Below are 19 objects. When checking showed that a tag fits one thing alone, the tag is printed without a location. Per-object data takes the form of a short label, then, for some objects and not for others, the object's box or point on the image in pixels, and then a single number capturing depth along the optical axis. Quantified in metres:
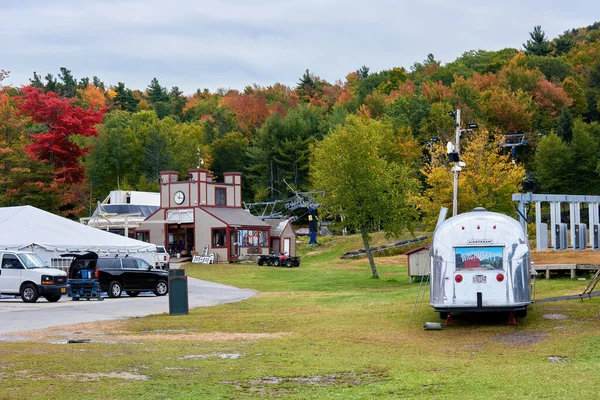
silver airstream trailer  19.61
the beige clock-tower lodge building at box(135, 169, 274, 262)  66.44
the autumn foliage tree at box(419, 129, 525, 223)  43.16
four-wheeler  60.69
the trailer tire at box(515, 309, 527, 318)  20.79
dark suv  34.56
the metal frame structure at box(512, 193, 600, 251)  33.25
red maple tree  65.06
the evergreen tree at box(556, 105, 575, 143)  82.69
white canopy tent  37.16
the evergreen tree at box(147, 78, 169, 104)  157.12
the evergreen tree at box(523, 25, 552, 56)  118.94
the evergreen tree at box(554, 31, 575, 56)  129.62
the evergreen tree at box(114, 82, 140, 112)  138.88
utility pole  28.45
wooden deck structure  28.19
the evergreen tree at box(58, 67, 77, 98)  154.12
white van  32.38
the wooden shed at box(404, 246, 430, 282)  38.22
